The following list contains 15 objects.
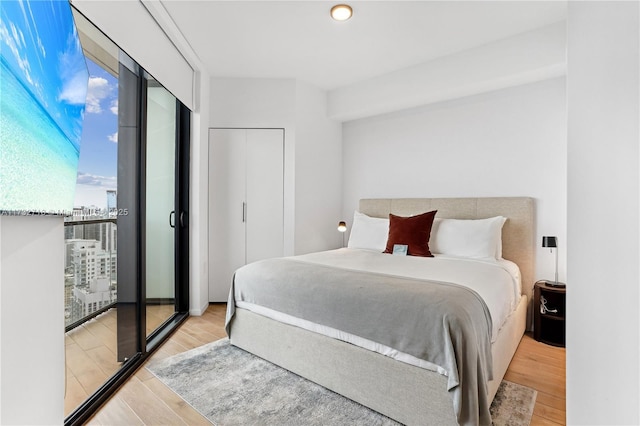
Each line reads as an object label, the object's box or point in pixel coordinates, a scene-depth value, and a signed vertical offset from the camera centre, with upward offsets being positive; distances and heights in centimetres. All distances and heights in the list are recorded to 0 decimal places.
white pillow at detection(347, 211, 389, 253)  334 -24
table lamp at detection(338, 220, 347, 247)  395 -20
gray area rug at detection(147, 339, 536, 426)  169 -111
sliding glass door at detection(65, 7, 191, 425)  194 -29
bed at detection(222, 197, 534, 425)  153 -84
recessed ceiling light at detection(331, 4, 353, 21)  236 +154
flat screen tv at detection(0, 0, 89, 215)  77 +30
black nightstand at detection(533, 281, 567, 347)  261 -87
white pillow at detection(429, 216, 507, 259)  280 -25
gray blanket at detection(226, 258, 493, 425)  145 -57
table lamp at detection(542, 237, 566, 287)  270 -29
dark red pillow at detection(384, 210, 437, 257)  291 -20
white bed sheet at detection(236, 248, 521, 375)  181 -43
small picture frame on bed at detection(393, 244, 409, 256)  292 -36
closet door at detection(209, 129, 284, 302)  368 +15
